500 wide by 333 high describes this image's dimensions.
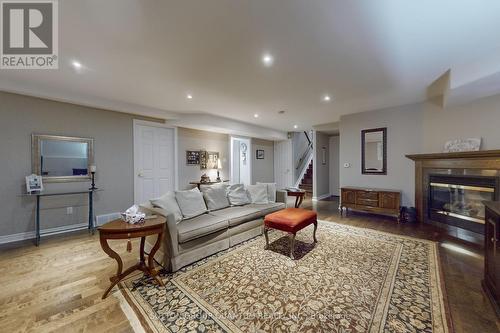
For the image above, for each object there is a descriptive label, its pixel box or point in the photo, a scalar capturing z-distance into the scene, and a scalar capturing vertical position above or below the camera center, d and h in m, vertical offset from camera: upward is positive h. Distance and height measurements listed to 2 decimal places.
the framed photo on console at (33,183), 3.41 -0.29
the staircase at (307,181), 8.58 -0.65
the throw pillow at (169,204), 2.69 -0.52
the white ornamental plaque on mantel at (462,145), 3.59 +0.39
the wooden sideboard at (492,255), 1.72 -0.82
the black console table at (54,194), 3.31 -0.63
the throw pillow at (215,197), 3.51 -0.55
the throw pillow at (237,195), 3.86 -0.57
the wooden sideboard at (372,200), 4.35 -0.79
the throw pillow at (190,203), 3.03 -0.58
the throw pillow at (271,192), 4.23 -0.55
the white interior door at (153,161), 4.87 +0.13
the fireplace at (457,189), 3.25 -0.42
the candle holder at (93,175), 4.00 -0.18
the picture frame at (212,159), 6.32 +0.23
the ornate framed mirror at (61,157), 3.61 +0.18
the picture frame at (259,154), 8.15 +0.50
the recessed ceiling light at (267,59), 2.51 +1.38
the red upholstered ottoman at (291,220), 2.76 -0.79
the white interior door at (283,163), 8.62 +0.13
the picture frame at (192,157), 5.84 +0.27
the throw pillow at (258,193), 4.07 -0.56
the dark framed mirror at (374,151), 4.93 +0.37
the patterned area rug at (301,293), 1.61 -1.25
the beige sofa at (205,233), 2.39 -0.94
